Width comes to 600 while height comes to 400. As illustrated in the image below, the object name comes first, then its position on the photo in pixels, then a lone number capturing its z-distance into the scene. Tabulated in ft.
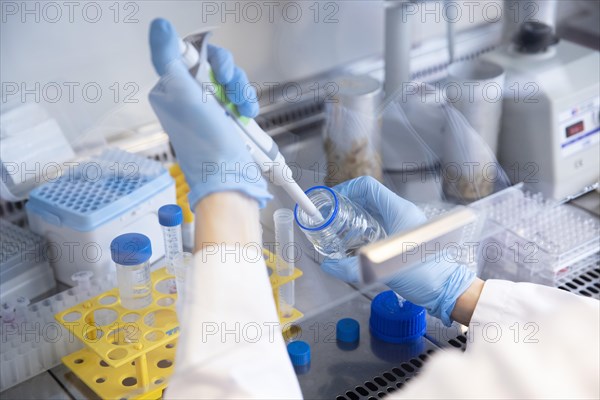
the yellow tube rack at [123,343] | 4.15
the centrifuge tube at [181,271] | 4.51
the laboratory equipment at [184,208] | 5.26
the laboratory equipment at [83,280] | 4.70
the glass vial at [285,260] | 4.73
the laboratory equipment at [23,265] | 4.79
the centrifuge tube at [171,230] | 4.55
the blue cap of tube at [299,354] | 4.50
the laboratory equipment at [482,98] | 5.49
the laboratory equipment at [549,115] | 5.64
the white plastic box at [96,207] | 4.75
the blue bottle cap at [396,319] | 4.63
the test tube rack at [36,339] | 4.43
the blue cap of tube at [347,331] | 4.68
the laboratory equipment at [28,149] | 4.67
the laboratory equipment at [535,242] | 5.18
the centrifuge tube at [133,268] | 4.28
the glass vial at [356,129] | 5.28
